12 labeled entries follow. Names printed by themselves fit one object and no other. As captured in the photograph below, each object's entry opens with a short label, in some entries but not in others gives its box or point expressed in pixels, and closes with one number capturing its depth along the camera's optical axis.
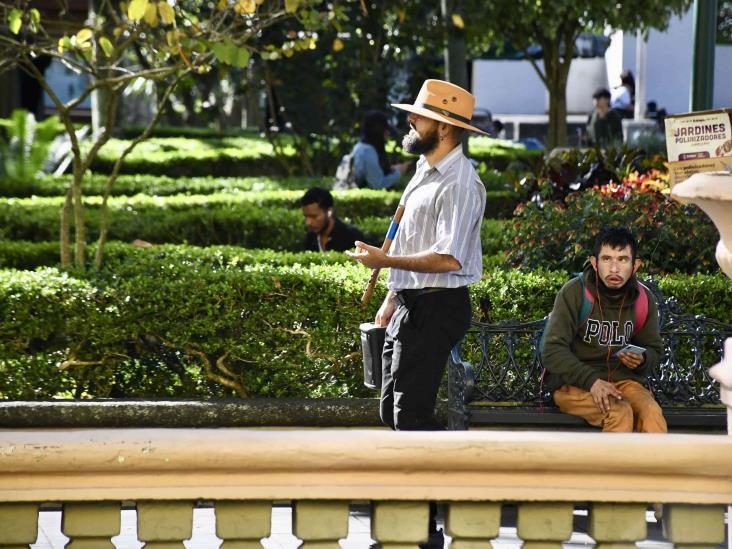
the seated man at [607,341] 11.70
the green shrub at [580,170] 20.22
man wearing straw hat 10.40
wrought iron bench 12.55
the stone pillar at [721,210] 6.83
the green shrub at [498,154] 43.22
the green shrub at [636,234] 16.16
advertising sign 12.69
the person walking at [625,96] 57.69
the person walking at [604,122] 38.72
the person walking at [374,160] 25.87
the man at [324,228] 17.58
